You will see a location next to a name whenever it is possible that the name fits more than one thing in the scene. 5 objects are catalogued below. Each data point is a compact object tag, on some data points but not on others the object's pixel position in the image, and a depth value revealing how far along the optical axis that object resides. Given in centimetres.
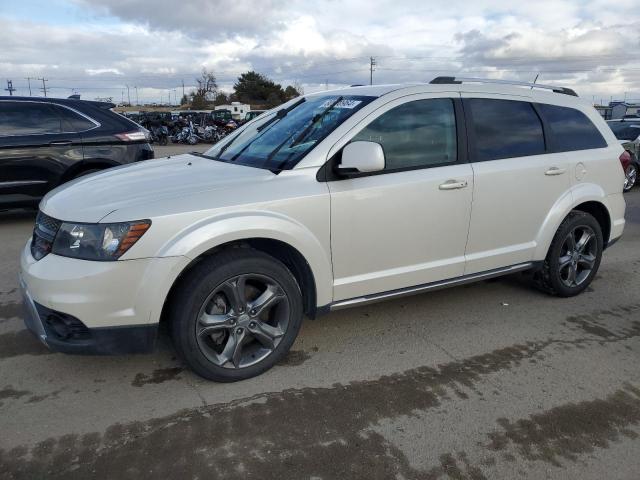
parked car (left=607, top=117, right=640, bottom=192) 1163
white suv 285
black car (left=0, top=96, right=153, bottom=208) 703
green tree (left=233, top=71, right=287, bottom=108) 8555
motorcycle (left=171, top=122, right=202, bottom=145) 2749
